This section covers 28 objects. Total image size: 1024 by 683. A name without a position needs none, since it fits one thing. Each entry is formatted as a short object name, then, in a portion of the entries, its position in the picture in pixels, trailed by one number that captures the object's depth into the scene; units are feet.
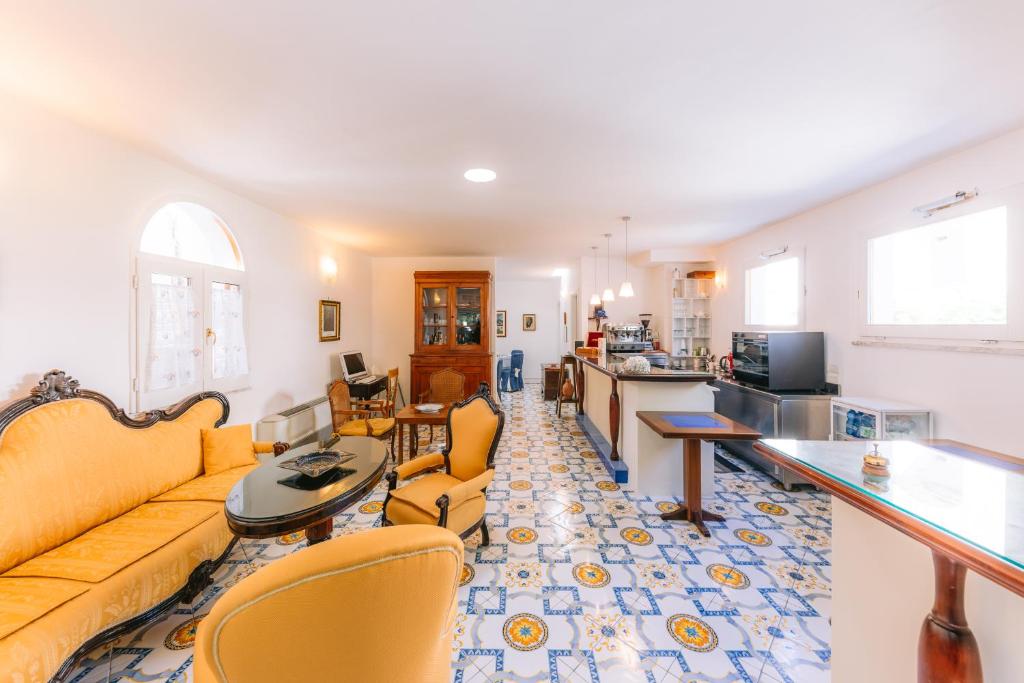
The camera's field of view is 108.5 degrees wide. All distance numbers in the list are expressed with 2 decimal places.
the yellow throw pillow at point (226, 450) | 8.15
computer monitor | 15.76
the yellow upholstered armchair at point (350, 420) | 12.02
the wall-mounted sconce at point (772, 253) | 13.52
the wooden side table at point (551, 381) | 23.20
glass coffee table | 5.38
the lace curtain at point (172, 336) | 8.15
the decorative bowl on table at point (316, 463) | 6.77
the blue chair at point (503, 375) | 27.09
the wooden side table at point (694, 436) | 8.20
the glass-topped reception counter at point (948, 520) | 2.13
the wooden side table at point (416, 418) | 11.99
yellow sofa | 4.40
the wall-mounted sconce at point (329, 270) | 14.89
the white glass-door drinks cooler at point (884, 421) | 8.75
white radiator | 11.23
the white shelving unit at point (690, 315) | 18.74
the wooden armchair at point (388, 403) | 13.17
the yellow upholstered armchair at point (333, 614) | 2.55
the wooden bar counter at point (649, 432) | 10.45
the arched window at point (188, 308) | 8.00
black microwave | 11.69
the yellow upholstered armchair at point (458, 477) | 6.86
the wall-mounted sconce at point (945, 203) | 7.86
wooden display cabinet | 17.85
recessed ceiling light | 8.75
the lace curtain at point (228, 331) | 9.89
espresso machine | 18.53
